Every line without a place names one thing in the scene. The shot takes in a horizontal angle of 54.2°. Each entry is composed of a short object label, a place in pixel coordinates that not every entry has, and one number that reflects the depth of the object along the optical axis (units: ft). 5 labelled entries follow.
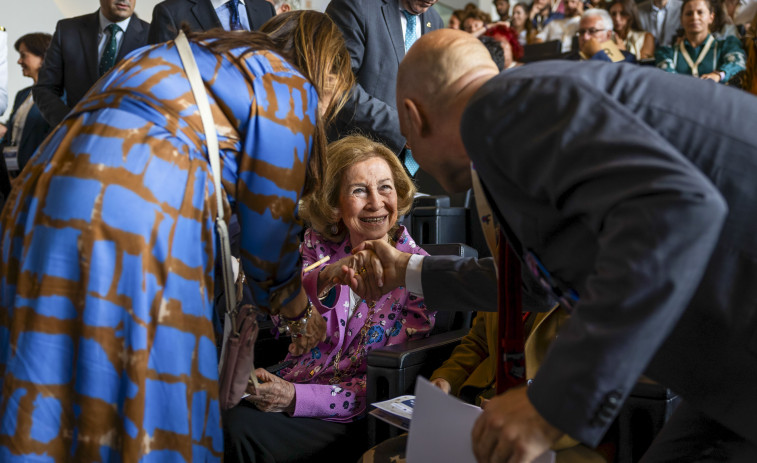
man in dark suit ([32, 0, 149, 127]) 13.48
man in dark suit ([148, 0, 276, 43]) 10.92
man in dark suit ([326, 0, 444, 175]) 10.30
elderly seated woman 7.16
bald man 2.76
